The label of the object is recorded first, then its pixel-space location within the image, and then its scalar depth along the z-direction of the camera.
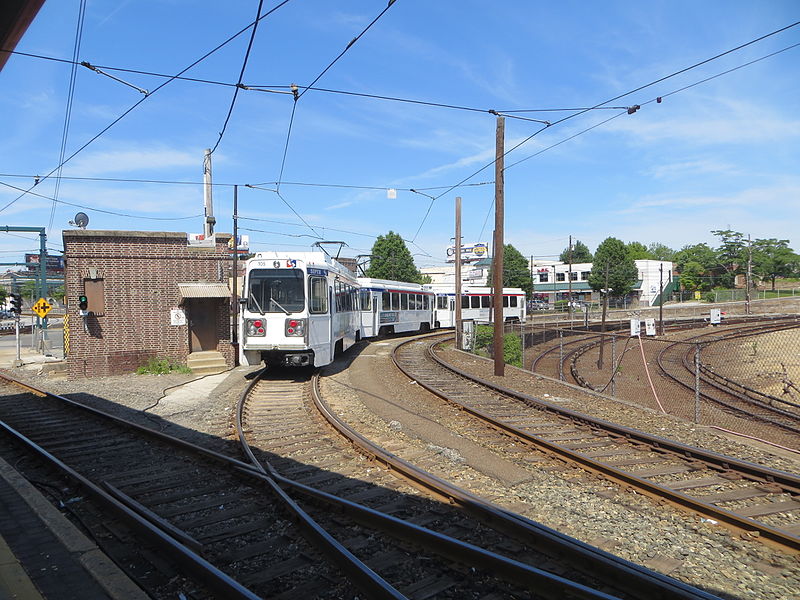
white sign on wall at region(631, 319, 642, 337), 15.89
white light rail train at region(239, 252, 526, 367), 14.10
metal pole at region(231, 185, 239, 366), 17.96
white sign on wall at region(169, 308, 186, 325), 18.52
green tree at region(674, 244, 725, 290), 80.56
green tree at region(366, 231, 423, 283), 64.31
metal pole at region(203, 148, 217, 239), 29.74
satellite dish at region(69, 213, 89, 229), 24.47
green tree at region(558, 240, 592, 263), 134.38
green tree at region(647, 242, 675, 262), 140.88
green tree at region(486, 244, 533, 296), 76.06
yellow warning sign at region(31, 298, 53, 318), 24.10
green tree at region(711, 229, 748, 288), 76.19
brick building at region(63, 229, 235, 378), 17.50
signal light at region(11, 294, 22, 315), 22.74
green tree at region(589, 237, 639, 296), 74.06
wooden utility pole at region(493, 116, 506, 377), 17.00
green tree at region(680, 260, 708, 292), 82.25
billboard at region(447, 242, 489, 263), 82.83
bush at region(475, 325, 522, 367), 27.73
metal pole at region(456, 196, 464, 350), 25.44
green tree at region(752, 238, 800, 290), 75.38
